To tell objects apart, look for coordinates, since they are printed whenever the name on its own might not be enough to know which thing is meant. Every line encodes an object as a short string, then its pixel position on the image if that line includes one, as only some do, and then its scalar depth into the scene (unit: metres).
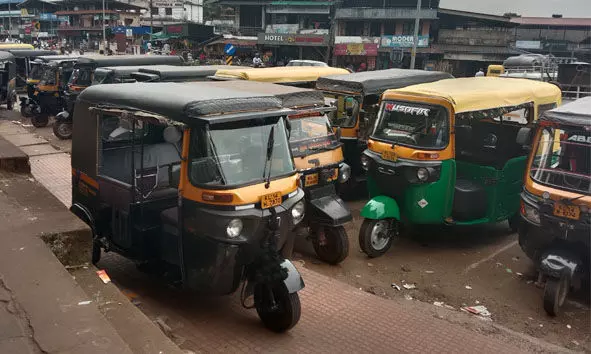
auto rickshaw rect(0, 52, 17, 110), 18.22
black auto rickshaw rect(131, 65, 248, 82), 11.71
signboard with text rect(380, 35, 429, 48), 33.69
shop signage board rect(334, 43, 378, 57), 34.78
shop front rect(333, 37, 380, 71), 34.88
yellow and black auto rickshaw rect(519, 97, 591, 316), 5.60
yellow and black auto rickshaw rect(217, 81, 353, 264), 6.78
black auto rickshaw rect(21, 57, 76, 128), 16.88
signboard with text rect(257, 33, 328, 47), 37.03
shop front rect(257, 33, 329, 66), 37.19
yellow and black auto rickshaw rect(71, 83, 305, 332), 4.55
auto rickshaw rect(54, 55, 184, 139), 15.15
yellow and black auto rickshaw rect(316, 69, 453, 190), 9.57
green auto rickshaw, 7.21
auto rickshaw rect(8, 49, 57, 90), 23.95
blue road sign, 30.91
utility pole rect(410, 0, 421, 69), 17.78
